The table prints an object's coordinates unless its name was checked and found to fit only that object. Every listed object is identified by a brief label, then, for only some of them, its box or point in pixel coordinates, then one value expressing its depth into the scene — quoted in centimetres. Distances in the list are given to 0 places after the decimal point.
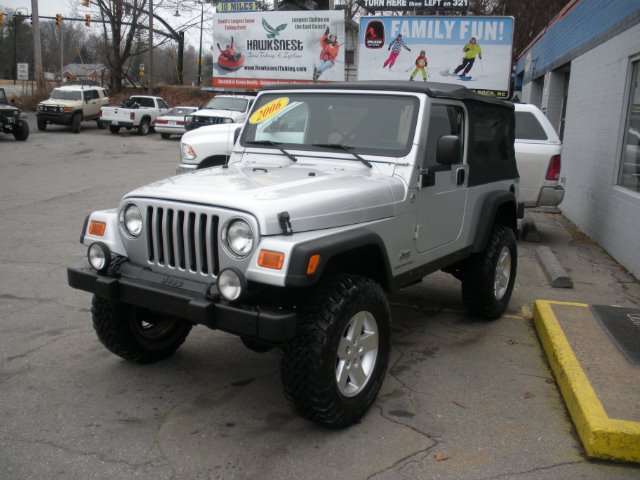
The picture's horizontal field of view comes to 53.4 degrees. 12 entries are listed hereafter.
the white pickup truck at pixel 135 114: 2800
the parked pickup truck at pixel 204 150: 936
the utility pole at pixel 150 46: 3791
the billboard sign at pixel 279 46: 2686
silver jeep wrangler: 338
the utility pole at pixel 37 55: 3344
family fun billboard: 1566
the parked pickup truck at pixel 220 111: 2208
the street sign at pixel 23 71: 3509
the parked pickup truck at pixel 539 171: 926
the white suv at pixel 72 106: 2731
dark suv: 2217
